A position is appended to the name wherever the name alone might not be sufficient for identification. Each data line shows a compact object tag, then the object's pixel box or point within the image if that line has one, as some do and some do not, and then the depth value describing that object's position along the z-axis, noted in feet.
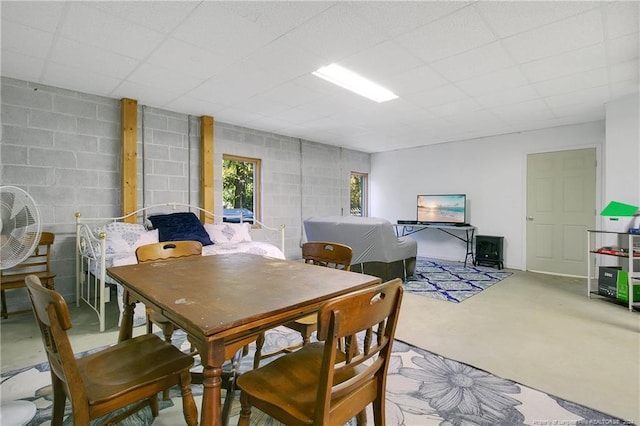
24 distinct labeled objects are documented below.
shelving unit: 10.33
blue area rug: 12.82
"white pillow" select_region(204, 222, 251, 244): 13.41
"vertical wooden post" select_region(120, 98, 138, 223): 12.23
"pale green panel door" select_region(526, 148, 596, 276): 15.74
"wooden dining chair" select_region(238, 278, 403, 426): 2.90
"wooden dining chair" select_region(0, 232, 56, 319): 9.25
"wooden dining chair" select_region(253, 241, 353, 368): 5.56
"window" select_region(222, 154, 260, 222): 16.47
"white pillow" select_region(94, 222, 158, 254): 10.07
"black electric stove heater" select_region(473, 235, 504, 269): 17.88
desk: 19.10
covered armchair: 13.57
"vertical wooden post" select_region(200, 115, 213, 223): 14.58
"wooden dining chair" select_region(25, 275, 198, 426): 3.17
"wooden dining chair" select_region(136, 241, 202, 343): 5.92
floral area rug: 5.24
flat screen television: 19.80
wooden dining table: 3.15
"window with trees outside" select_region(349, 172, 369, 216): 24.94
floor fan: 5.62
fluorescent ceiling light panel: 9.98
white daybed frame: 8.73
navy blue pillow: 12.01
